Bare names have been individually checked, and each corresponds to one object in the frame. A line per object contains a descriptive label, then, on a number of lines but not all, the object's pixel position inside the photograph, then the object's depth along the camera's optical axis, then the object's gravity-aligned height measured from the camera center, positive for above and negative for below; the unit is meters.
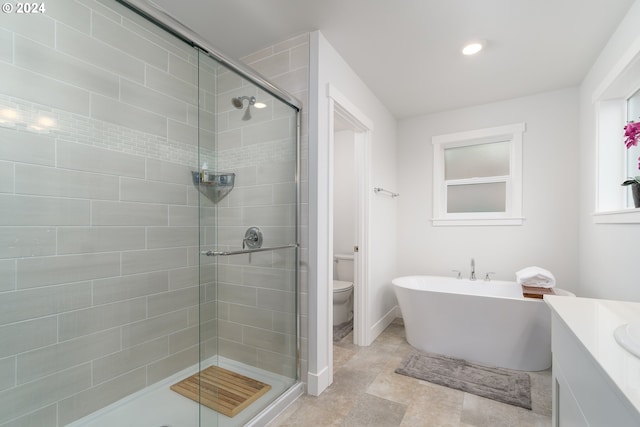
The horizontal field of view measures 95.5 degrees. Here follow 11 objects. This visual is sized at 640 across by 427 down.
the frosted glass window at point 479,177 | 3.02 +0.40
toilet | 3.08 -0.82
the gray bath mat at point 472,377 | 1.93 -1.22
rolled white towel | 2.37 -0.54
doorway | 2.73 -0.15
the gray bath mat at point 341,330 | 2.93 -1.26
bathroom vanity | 0.59 -0.37
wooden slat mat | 1.53 -1.02
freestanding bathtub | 2.22 -0.93
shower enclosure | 1.39 -0.08
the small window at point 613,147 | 2.04 +0.51
